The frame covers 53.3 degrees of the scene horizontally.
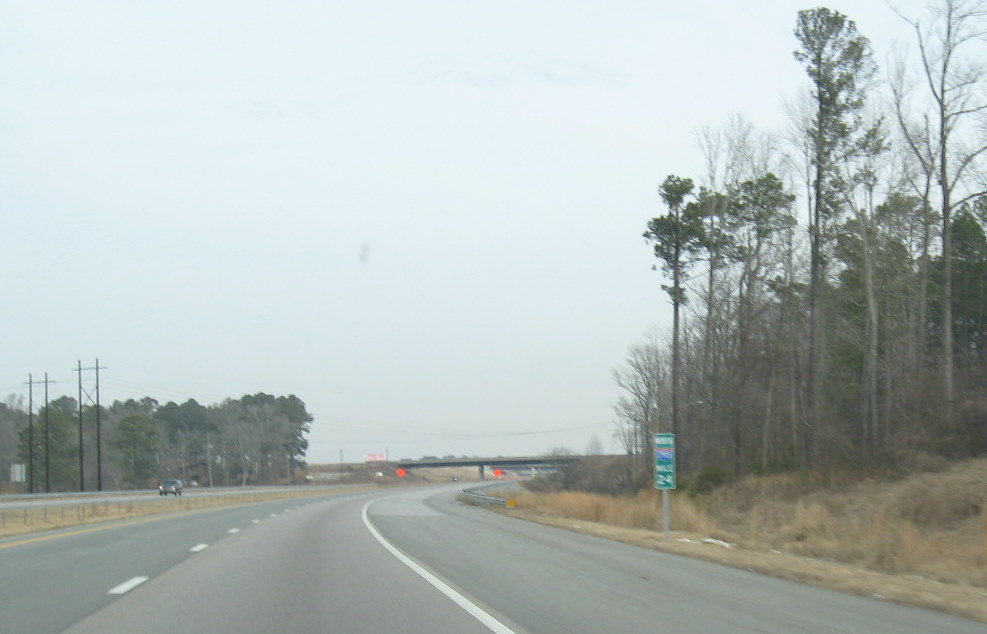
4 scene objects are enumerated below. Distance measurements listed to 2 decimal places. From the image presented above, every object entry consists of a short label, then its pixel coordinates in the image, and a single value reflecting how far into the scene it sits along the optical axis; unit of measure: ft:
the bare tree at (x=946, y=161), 120.16
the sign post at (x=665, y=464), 75.41
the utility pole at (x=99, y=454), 257.53
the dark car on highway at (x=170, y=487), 262.10
